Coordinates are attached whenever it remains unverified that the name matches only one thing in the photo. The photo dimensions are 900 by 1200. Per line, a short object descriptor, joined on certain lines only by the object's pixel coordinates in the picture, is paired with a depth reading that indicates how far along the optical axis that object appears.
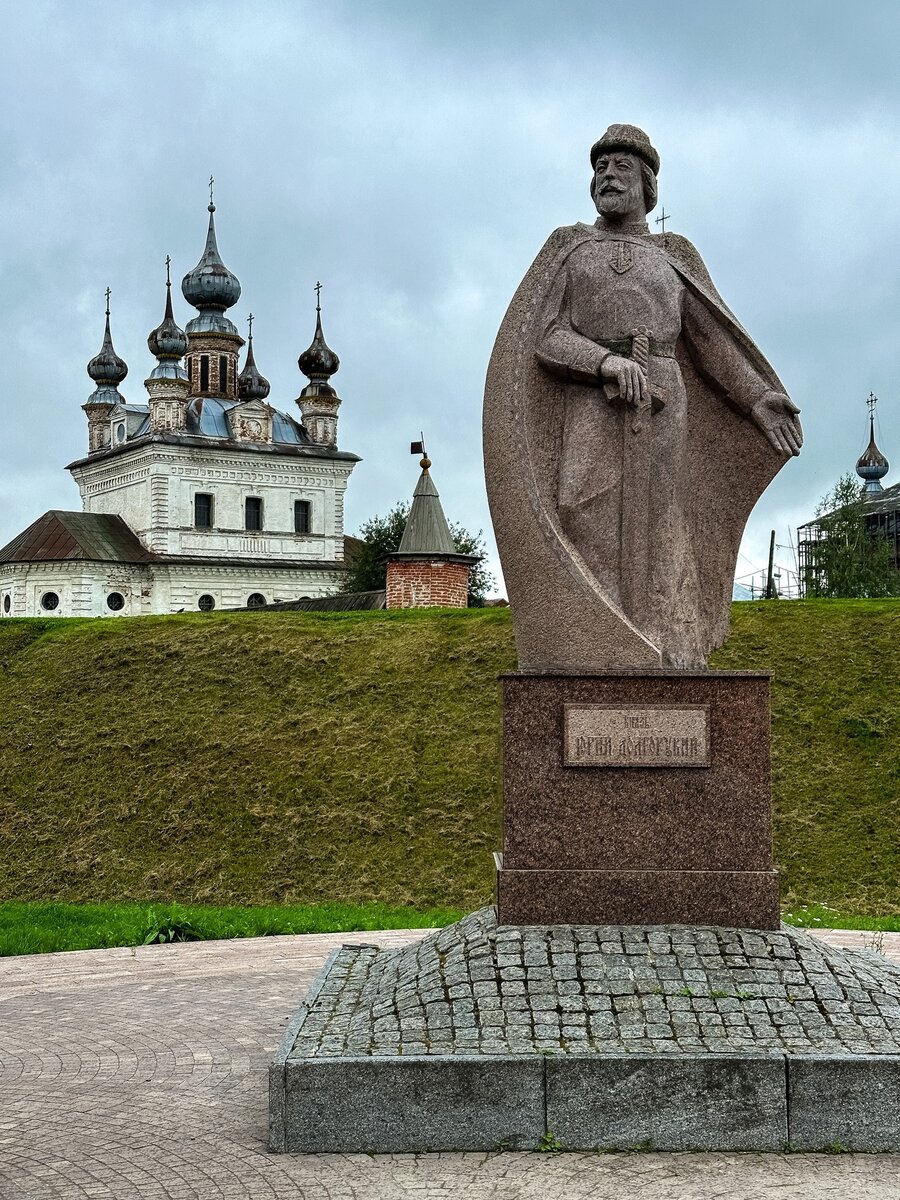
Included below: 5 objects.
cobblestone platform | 5.38
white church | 59.66
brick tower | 27.42
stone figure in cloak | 7.15
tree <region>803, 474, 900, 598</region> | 42.97
